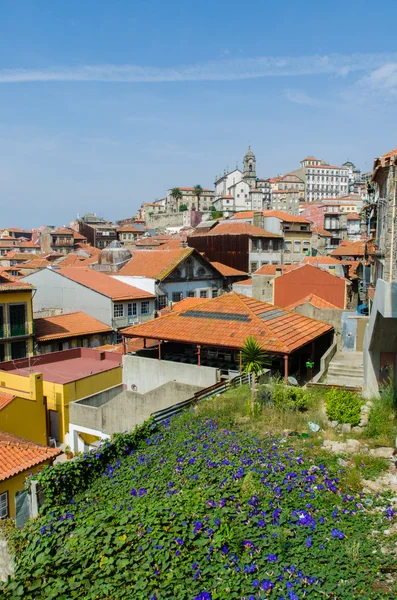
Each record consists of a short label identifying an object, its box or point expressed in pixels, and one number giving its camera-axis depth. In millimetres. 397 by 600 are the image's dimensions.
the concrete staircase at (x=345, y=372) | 18672
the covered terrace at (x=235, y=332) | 18266
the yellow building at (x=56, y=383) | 21078
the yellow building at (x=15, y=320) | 29219
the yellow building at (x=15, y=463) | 14312
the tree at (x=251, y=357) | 14797
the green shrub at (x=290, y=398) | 13477
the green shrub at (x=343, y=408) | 11859
